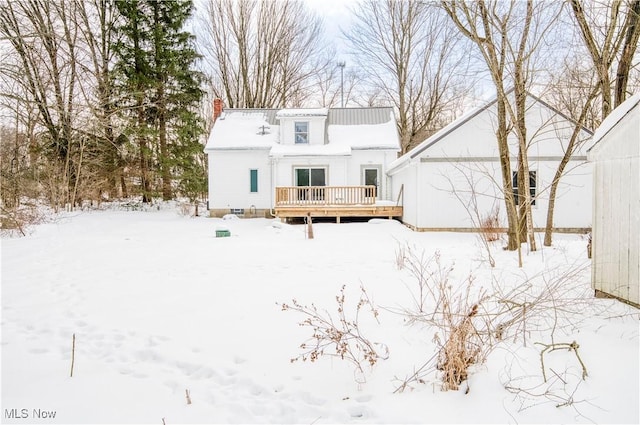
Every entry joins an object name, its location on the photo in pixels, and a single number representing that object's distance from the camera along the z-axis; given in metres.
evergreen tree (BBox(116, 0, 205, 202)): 20.09
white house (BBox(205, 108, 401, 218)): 17.48
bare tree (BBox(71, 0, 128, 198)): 18.94
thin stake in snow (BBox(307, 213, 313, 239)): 10.78
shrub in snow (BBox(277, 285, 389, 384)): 3.21
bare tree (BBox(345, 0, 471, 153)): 22.34
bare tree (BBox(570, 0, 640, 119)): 6.15
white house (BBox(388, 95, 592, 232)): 12.20
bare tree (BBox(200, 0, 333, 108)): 25.16
